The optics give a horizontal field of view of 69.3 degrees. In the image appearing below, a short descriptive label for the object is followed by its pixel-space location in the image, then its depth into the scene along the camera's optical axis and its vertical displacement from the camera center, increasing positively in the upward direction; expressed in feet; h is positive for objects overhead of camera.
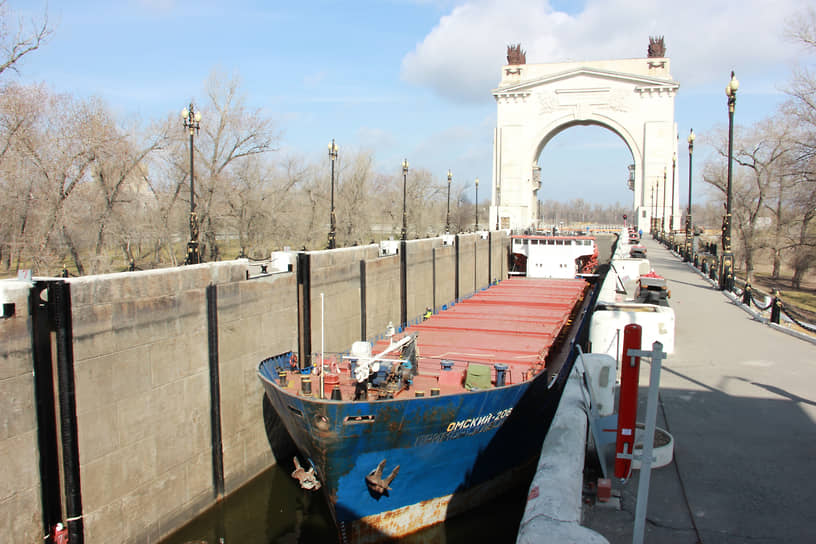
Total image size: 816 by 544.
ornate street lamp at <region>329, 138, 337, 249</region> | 65.21 +0.81
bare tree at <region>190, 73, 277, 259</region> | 102.78 +12.60
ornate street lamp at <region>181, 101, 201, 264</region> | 46.14 +1.13
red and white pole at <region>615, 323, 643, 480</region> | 13.50 -4.03
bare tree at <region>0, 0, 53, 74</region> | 60.49 +18.17
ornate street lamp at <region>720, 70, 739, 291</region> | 61.83 -2.57
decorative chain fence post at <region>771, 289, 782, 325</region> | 44.11 -5.91
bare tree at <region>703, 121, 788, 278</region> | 163.43 +12.78
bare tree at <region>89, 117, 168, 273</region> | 78.28 +7.85
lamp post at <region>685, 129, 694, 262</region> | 99.74 -2.27
